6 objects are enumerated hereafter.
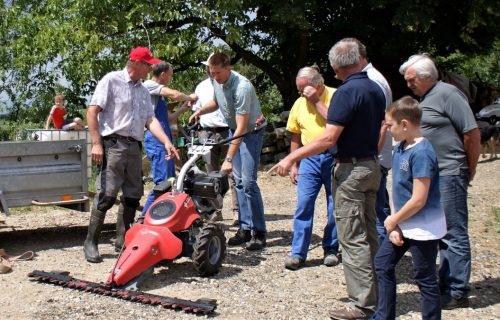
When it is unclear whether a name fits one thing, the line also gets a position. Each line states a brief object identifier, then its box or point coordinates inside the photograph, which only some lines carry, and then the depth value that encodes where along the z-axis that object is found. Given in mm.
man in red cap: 6145
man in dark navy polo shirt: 4441
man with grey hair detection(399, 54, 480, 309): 4891
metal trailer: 6645
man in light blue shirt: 6516
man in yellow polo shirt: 6004
